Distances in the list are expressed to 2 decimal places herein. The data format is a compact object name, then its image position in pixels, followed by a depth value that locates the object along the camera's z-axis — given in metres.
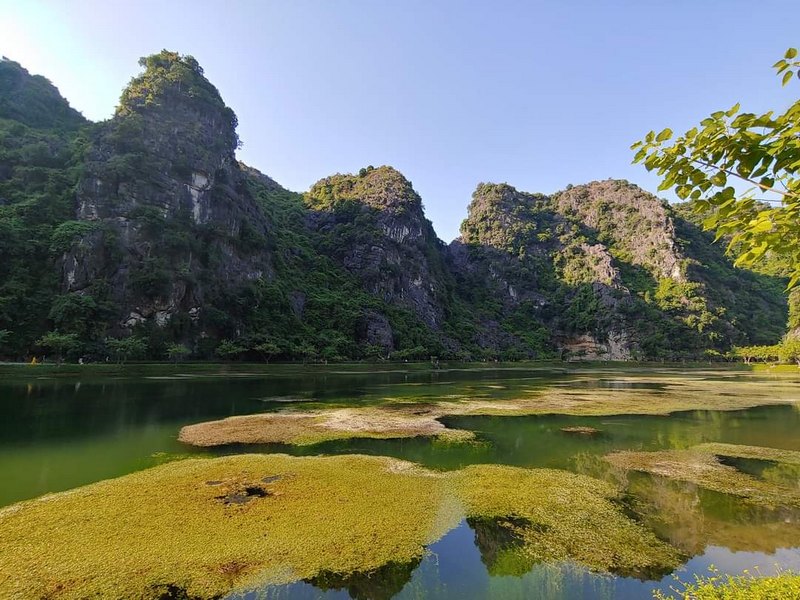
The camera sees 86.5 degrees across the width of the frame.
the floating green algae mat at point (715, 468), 10.29
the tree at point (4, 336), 41.89
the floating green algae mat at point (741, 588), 4.84
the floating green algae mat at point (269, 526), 6.34
